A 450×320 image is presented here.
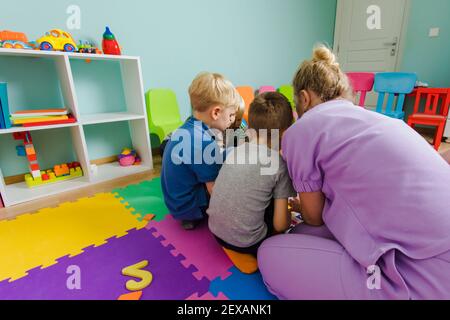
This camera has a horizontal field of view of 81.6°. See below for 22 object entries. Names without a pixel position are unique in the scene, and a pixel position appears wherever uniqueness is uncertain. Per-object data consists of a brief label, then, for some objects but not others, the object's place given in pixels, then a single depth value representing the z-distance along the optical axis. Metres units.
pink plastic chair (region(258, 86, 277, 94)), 3.04
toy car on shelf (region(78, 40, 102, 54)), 1.67
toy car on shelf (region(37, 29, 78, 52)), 1.51
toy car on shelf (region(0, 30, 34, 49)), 1.41
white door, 3.34
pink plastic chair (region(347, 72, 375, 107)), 2.92
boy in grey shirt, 0.85
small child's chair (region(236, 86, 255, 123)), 2.77
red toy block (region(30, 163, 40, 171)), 1.70
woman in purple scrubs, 0.59
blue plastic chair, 2.67
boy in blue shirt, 1.05
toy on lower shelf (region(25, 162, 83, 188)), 1.71
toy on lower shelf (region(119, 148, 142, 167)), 2.04
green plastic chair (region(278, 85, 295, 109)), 3.22
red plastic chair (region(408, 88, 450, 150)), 2.40
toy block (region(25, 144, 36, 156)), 1.65
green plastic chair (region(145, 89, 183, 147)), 2.11
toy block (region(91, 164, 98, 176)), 1.86
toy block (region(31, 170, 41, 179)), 1.71
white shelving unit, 1.55
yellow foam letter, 0.88
